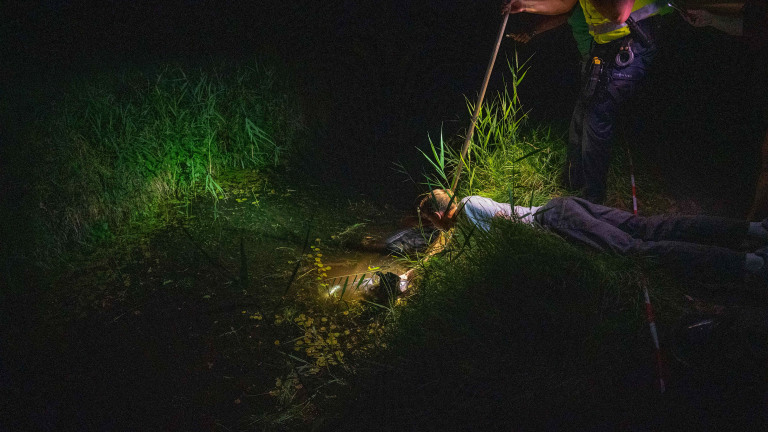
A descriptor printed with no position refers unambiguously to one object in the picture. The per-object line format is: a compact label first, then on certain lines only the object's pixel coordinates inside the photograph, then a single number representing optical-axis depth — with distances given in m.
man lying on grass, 2.35
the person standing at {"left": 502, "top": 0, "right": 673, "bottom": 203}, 2.81
